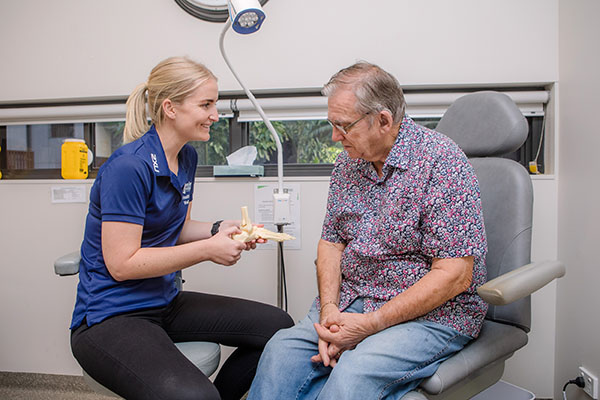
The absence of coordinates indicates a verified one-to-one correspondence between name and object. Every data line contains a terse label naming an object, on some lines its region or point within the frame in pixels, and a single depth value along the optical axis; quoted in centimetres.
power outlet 130
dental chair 89
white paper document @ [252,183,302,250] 174
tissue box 171
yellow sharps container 186
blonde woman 93
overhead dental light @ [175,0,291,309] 112
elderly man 91
